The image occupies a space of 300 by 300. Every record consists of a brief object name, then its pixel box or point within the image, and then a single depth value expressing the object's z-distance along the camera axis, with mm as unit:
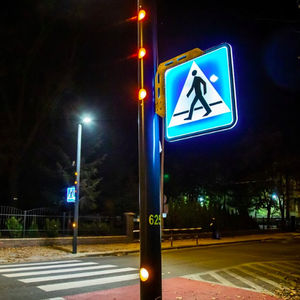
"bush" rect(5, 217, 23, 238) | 19734
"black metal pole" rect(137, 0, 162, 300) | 3098
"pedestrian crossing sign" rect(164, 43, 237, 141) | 3150
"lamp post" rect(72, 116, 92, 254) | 16548
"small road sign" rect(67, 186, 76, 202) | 17219
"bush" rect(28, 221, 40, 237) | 20516
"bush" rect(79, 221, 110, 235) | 23203
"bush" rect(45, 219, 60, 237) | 20812
